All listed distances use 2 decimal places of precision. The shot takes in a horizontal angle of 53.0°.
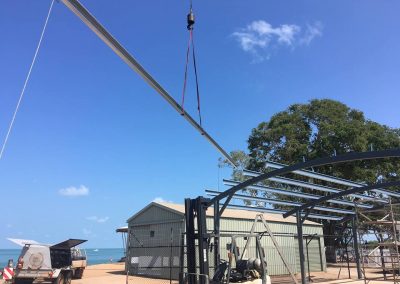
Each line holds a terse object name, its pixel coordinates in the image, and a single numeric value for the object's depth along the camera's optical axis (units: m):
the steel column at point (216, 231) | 14.57
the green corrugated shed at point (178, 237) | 24.42
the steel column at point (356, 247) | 23.22
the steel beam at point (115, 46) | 5.76
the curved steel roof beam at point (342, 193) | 16.23
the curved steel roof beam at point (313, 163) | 12.45
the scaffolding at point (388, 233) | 18.02
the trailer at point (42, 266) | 18.30
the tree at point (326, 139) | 38.91
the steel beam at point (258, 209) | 18.10
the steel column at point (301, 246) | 18.82
